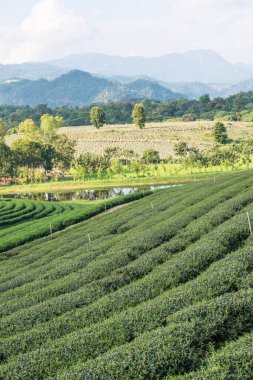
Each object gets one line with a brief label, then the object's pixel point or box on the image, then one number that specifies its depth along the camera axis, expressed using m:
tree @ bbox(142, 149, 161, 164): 125.31
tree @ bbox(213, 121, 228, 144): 152.38
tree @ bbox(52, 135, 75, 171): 128.62
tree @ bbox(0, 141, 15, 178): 120.00
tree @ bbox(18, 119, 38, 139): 154.00
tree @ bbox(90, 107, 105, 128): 193.79
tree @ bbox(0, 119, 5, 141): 151.50
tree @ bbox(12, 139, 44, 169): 123.14
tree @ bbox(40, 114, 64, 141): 158.88
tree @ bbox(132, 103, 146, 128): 188.26
